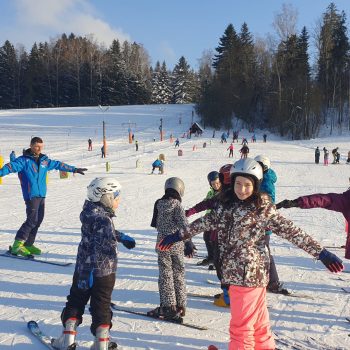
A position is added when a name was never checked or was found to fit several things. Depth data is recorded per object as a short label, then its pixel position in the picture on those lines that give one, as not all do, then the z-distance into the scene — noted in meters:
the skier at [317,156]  27.30
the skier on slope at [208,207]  4.13
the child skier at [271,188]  4.95
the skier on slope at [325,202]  3.55
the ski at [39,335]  3.49
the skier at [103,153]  30.05
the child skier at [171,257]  4.14
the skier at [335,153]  27.72
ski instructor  6.11
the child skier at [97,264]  3.29
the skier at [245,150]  24.00
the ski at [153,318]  3.98
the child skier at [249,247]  3.03
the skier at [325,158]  27.03
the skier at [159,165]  20.48
